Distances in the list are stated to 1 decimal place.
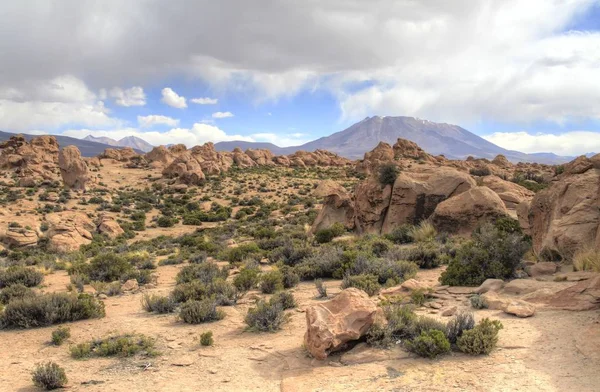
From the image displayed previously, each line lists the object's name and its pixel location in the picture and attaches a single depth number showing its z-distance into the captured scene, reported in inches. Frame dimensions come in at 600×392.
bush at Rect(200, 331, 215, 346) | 293.0
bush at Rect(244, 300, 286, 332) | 316.2
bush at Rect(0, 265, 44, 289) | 496.4
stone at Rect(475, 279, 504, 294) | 355.6
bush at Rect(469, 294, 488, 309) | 318.9
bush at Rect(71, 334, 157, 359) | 281.6
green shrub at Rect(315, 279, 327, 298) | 391.9
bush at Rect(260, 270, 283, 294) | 422.7
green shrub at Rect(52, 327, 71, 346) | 305.1
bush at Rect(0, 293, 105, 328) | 341.7
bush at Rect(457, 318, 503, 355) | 241.9
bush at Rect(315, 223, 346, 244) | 739.4
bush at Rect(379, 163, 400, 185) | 769.6
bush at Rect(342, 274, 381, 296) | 383.6
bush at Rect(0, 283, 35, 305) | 404.8
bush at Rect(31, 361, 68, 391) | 236.8
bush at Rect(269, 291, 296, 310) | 364.8
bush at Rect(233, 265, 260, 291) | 428.3
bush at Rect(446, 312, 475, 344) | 257.6
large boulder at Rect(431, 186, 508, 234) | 624.1
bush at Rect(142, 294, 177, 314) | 373.7
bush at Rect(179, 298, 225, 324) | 339.9
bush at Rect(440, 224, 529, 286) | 391.9
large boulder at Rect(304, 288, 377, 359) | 253.4
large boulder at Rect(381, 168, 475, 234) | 719.7
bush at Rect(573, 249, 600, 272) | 342.6
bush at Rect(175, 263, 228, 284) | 479.5
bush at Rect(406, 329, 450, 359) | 243.0
